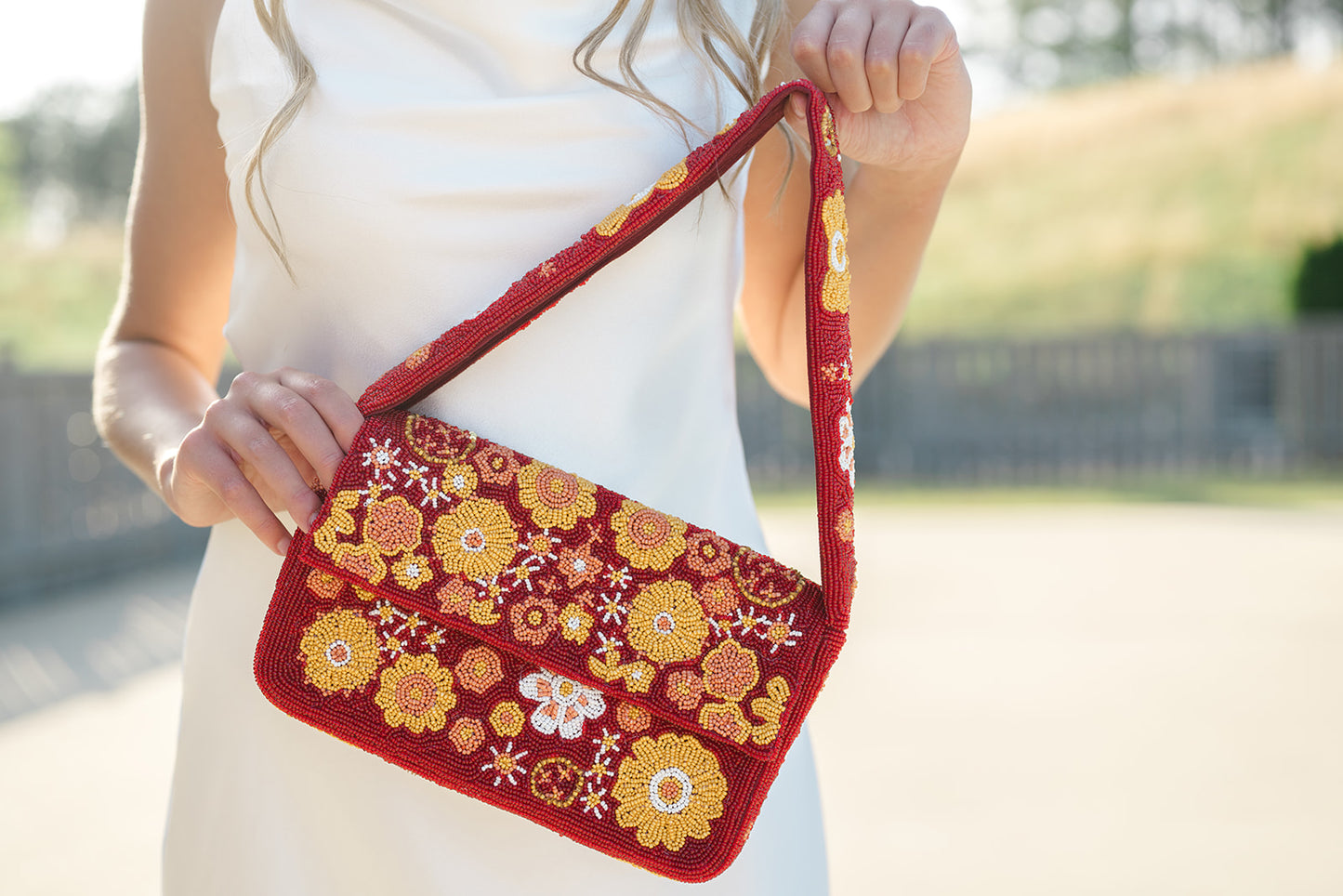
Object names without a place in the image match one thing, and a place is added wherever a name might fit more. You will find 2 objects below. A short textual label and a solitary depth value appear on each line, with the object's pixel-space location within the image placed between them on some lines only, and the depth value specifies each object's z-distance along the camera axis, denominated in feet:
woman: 3.35
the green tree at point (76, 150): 119.85
